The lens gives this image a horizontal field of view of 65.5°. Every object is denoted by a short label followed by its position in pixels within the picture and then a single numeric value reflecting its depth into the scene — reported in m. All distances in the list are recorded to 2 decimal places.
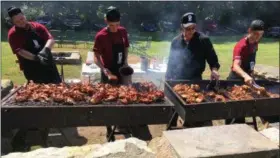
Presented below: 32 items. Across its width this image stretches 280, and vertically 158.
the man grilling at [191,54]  3.32
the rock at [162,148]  1.79
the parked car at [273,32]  20.86
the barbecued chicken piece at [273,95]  3.23
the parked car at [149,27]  21.61
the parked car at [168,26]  21.44
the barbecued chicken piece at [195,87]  3.25
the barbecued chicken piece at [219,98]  3.02
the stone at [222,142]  1.70
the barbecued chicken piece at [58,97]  2.73
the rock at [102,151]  1.83
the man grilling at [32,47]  3.30
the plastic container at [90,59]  6.75
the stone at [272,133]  2.15
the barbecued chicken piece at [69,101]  2.69
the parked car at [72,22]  20.43
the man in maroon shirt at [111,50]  3.34
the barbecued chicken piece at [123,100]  2.76
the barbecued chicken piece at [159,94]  2.91
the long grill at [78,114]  2.60
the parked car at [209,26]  20.98
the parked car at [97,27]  20.81
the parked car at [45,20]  19.23
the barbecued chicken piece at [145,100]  2.82
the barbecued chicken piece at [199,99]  2.92
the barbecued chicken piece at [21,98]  2.73
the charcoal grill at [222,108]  2.81
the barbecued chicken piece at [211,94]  3.16
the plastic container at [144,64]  6.16
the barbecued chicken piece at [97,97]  2.75
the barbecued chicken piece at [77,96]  2.80
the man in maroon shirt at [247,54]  3.30
